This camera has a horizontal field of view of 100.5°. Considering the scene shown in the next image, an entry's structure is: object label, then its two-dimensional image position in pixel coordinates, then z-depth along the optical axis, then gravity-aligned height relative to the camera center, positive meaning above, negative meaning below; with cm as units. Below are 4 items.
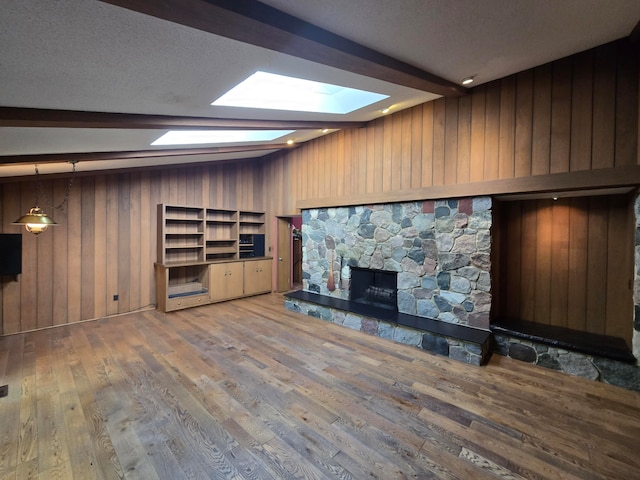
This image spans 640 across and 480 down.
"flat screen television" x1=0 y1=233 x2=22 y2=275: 367 -31
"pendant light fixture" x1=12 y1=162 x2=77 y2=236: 315 +16
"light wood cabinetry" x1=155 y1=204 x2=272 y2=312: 503 -55
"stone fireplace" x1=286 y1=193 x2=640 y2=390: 299 -66
